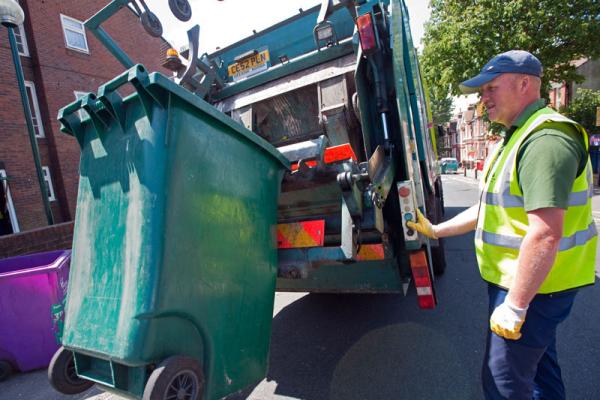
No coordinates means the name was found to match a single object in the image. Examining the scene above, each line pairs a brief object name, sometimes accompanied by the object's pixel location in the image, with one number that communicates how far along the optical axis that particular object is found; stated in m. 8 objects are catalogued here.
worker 1.30
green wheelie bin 1.38
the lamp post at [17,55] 4.71
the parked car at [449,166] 32.47
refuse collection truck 2.15
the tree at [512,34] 11.66
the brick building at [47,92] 9.78
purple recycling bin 3.04
